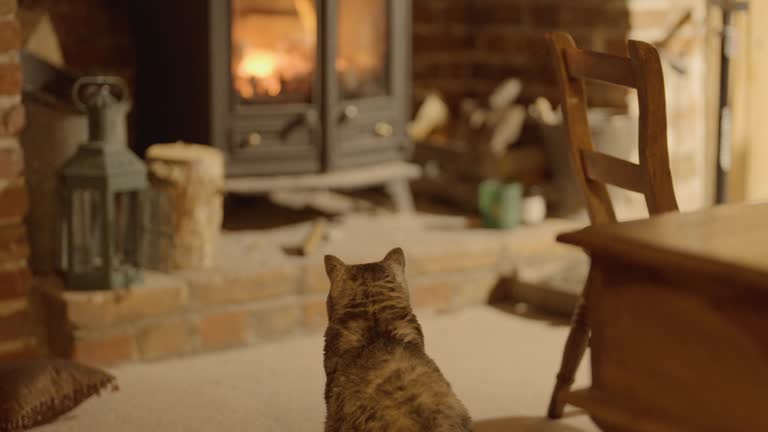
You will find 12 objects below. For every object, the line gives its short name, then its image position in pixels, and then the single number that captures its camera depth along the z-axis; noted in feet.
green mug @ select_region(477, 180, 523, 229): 12.21
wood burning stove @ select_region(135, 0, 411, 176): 11.25
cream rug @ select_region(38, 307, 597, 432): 8.77
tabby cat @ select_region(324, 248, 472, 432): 6.27
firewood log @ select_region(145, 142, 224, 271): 10.41
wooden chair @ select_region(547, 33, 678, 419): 6.81
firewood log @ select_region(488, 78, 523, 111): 13.35
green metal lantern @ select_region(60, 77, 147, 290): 9.78
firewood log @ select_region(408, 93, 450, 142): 13.93
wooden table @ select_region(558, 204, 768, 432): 4.82
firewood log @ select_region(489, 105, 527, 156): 12.88
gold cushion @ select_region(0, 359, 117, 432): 8.39
